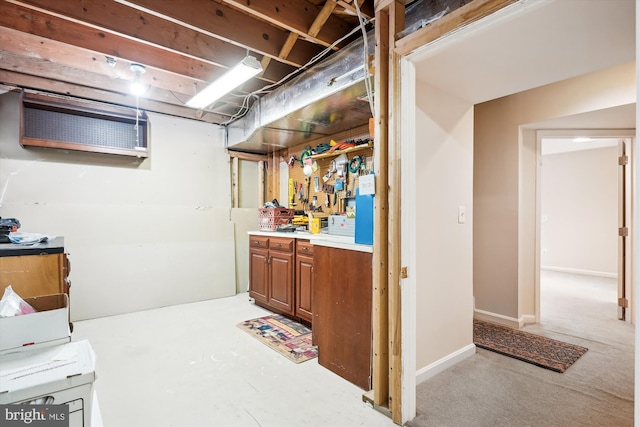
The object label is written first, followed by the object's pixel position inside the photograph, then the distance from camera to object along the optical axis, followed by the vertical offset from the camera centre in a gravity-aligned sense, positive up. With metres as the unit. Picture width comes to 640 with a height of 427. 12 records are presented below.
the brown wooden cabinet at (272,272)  3.40 -0.77
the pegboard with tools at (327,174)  3.54 +0.40
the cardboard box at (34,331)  1.13 -0.45
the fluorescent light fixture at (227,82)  2.50 +1.13
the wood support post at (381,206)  1.89 +0.00
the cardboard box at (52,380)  0.95 -0.54
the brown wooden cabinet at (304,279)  3.14 -0.74
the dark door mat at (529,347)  2.49 -1.25
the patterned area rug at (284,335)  2.65 -1.24
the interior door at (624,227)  3.44 -0.27
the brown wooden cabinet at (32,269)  1.76 -0.35
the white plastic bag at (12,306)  1.20 -0.38
